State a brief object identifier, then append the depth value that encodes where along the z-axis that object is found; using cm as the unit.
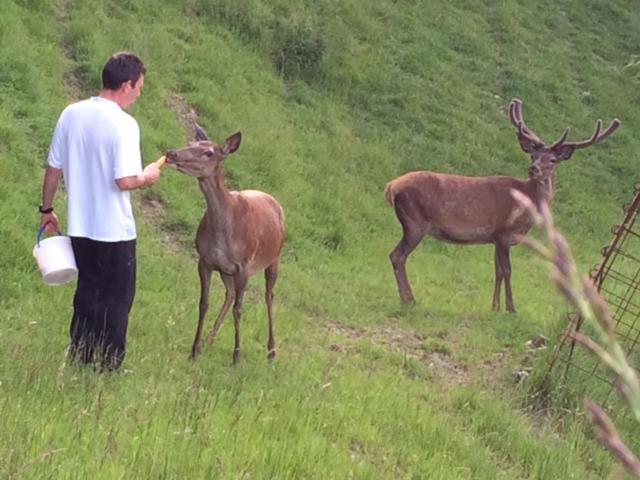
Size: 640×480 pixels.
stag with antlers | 1120
